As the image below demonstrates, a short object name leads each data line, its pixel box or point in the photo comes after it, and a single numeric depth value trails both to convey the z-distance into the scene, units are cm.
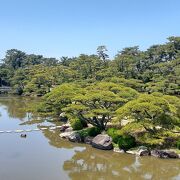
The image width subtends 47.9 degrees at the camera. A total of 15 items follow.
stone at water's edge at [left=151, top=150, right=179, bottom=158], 1056
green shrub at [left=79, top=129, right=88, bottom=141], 1278
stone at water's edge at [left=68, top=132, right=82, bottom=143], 1266
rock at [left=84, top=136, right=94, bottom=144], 1241
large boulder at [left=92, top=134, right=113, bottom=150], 1153
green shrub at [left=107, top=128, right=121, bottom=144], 1170
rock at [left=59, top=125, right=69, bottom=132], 1463
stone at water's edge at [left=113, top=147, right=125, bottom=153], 1124
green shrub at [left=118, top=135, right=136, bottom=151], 1120
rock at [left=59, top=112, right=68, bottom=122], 1712
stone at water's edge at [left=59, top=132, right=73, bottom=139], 1331
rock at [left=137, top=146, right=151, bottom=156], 1083
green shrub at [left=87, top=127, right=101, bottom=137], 1272
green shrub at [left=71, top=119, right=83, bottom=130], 1390
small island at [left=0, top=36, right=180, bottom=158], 1096
